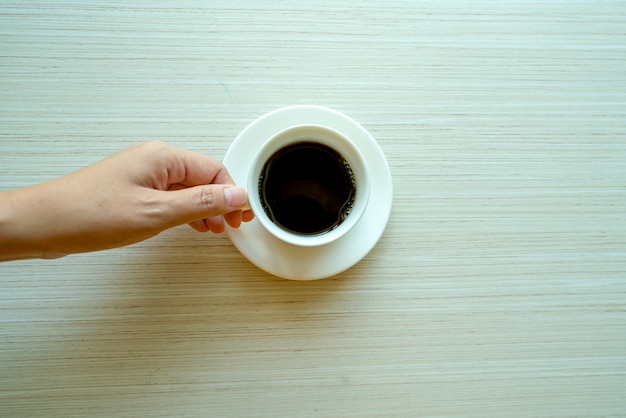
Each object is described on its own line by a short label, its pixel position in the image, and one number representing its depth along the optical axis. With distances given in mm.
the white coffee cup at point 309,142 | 656
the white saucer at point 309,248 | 718
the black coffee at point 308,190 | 707
